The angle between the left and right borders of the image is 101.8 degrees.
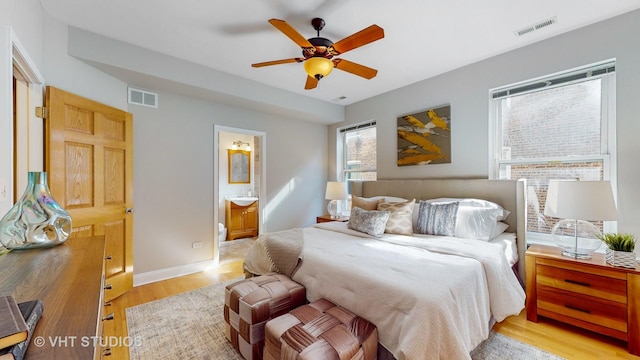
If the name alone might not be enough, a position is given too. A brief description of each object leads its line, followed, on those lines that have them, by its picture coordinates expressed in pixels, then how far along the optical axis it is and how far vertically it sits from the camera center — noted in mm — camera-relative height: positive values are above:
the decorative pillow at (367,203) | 3329 -305
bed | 1377 -644
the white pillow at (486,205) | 2703 -267
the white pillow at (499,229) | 2549 -500
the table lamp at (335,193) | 4277 -227
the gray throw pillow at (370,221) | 2732 -455
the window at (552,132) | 2391 +492
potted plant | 1951 -539
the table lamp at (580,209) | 1978 -229
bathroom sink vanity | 5383 -802
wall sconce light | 5949 +808
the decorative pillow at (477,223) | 2498 -423
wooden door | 2291 +86
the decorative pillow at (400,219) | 2777 -428
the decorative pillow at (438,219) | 2633 -408
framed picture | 3416 +598
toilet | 5025 -1047
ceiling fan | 1925 +1081
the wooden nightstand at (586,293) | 1904 -907
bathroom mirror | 5910 +293
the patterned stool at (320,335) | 1315 -848
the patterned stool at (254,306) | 1765 -903
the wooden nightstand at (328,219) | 4079 -628
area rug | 1897 -1285
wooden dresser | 523 -332
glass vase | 1119 -192
